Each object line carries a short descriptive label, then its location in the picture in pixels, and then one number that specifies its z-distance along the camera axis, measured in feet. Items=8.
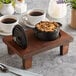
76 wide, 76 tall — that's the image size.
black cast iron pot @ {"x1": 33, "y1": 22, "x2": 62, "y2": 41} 4.49
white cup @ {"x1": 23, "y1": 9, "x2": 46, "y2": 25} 5.25
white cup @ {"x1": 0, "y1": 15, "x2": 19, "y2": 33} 5.09
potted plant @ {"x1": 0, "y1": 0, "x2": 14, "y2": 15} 5.69
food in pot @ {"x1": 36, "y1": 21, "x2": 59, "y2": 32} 4.54
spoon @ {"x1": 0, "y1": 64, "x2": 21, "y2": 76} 4.28
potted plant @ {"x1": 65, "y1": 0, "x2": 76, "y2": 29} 5.26
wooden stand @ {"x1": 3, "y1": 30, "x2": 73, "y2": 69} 4.31
